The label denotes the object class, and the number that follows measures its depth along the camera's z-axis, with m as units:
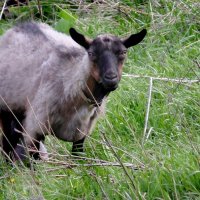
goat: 15.70
